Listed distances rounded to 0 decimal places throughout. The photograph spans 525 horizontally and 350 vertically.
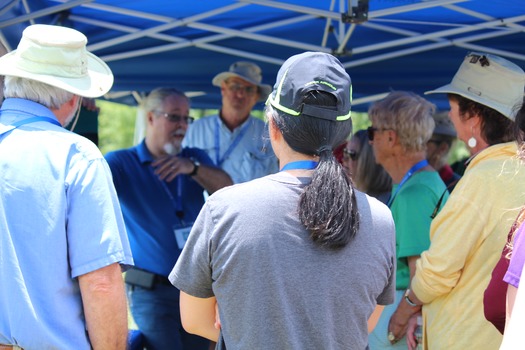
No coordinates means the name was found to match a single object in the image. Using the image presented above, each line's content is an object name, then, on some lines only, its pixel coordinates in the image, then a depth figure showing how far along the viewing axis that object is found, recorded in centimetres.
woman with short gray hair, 355
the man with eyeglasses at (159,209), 448
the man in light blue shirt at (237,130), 562
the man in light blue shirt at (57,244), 230
